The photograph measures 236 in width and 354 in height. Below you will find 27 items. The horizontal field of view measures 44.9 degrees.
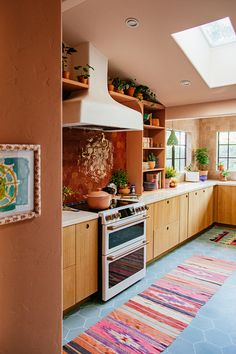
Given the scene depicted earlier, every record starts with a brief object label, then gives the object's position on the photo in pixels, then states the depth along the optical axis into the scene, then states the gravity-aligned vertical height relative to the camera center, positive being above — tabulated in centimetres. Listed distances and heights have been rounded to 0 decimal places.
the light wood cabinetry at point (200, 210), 475 -92
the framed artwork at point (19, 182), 133 -12
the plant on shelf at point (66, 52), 299 +113
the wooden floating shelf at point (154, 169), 447 -18
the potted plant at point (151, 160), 454 -3
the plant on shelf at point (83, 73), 300 +91
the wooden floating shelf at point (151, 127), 438 +50
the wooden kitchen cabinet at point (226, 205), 557 -91
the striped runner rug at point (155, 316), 219 -143
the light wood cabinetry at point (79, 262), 249 -95
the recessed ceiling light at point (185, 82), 395 +106
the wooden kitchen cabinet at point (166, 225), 378 -93
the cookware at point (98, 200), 297 -45
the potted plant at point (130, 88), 385 +93
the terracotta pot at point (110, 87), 348 +86
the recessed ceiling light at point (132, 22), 272 +131
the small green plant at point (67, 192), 308 -37
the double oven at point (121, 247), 279 -94
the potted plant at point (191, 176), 593 -37
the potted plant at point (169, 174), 493 -27
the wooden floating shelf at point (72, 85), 282 +74
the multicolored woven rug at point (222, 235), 486 -139
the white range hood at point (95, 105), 270 +52
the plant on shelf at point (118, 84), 362 +93
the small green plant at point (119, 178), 399 -29
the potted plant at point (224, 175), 606 -35
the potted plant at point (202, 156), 629 +5
